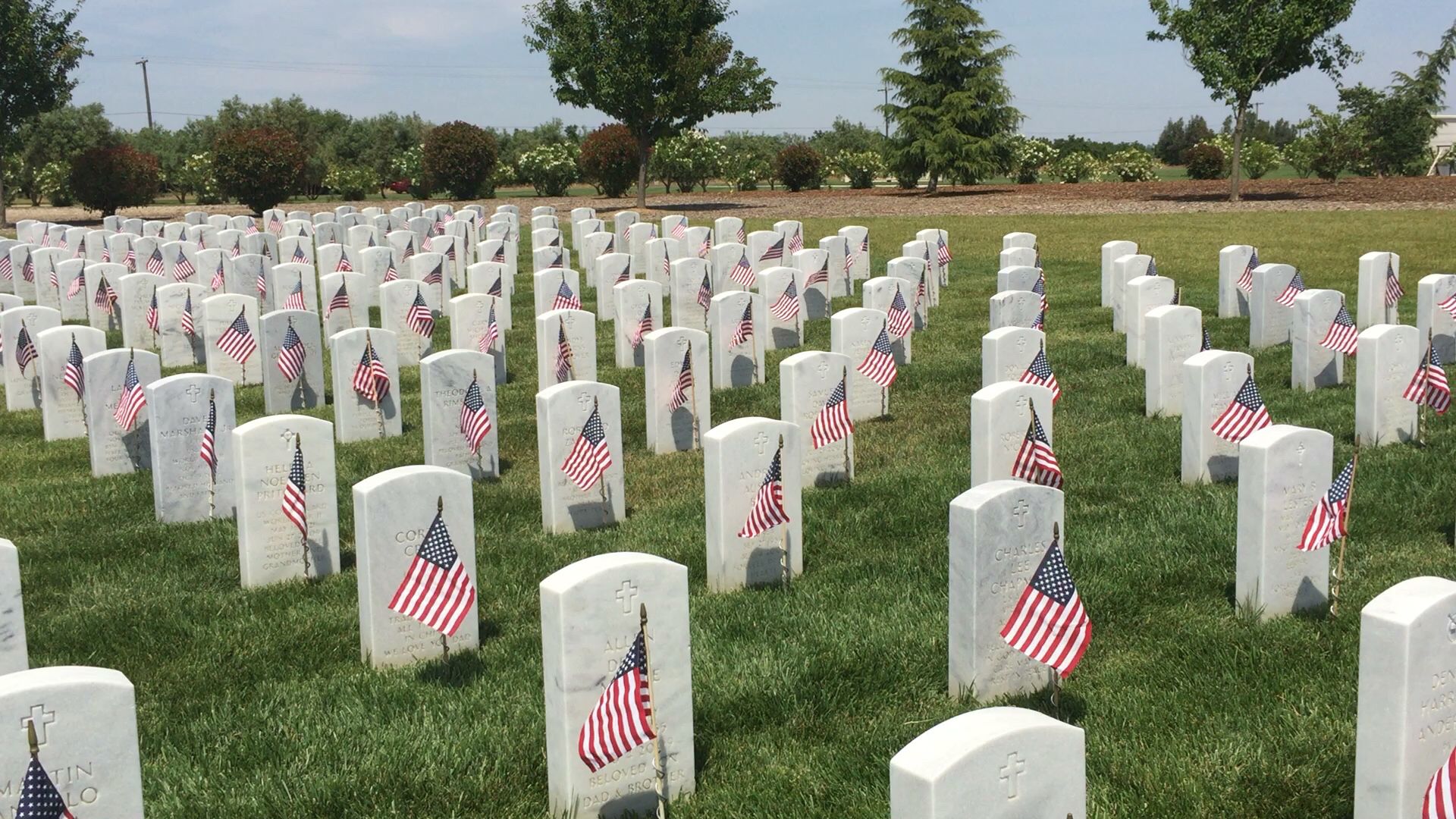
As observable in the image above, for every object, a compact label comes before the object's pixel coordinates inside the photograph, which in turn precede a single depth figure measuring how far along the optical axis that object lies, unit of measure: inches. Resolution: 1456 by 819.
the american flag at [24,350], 490.6
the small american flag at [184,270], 724.0
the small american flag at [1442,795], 165.8
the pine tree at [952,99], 1724.9
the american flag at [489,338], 515.5
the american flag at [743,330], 497.7
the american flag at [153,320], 572.7
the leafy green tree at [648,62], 1338.6
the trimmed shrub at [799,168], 1911.9
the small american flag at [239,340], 512.4
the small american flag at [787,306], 587.5
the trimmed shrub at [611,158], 1702.8
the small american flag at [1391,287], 559.8
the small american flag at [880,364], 446.0
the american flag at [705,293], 599.8
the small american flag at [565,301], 595.8
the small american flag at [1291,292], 547.8
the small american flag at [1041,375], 410.6
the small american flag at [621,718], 187.3
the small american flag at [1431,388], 372.2
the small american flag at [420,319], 548.4
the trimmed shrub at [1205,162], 1863.9
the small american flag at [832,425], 362.6
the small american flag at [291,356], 473.1
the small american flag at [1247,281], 625.9
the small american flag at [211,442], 344.5
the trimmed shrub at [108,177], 1461.6
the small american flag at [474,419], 382.6
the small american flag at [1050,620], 218.8
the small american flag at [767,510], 285.4
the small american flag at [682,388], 414.3
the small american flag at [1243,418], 341.7
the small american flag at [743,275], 681.6
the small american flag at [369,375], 434.0
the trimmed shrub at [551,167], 1899.6
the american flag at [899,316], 520.7
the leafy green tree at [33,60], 1298.0
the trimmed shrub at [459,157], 1717.5
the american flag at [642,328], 543.8
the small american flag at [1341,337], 451.2
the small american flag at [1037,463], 316.8
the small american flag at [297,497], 296.2
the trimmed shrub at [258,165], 1485.0
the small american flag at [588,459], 333.1
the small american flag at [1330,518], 256.7
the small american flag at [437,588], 245.1
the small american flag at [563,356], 475.8
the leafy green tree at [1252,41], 1202.6
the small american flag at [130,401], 389.1
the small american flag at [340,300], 596.7
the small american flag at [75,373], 438.9
